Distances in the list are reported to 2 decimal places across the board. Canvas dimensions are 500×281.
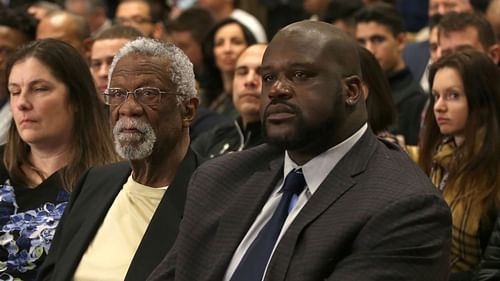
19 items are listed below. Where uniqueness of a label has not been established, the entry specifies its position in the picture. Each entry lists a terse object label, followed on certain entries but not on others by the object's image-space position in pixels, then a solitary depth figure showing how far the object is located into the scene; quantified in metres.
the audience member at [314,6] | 14.05
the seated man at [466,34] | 9.37
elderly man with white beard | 5.89
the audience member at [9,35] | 9.39
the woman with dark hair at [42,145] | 6.59
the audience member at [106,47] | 9.43
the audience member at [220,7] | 14.50
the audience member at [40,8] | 13.20
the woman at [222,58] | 11.28
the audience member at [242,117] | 8.90
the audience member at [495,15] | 11.49
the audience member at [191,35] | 12.71
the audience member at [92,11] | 15.04
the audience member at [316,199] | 4.41
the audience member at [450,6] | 11.63
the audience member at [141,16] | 13.10
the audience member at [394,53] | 9.67
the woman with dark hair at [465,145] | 6.75
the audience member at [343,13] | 12.02
